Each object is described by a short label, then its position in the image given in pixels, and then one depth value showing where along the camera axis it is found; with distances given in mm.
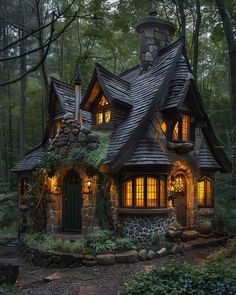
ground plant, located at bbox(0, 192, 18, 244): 17766
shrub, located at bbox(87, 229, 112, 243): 10695
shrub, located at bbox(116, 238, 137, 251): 10531
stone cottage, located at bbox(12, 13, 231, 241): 11500
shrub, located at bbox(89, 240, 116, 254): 10266
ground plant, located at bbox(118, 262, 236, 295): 5676
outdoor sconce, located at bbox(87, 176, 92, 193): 11656
